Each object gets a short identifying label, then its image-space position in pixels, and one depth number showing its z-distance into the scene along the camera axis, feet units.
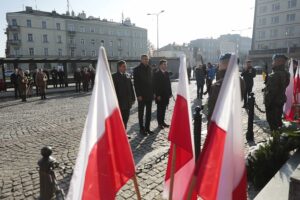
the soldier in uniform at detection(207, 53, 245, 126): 11.84
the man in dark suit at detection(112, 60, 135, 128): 20.66
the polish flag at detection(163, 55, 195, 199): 8.48
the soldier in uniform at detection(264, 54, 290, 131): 17.84
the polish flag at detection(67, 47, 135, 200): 6.70
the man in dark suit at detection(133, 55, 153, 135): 22.70
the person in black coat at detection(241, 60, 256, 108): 34.51
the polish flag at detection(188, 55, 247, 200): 6.56
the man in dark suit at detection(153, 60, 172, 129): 24.77
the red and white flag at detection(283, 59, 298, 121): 22.47
